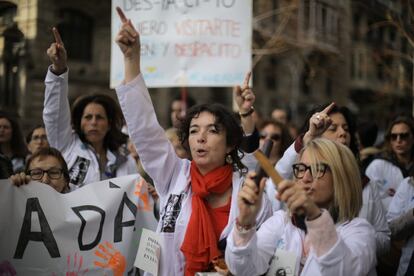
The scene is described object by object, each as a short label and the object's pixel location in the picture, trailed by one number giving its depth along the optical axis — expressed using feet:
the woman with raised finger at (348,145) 8.85
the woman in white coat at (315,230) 6.11
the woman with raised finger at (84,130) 11.37
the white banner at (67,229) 8.80
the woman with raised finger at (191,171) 7.83
